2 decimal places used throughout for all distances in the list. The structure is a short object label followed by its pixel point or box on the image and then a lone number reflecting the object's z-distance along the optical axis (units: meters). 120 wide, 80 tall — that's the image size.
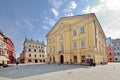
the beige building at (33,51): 38.54
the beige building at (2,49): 23.04
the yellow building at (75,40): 16.76
